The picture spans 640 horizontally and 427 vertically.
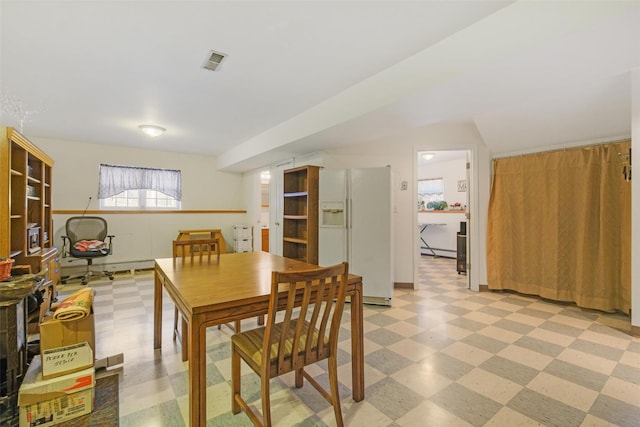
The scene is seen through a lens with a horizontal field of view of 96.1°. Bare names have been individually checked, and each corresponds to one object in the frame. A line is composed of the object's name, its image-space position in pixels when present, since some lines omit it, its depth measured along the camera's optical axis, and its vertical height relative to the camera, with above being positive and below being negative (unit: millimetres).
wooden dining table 1253 -418
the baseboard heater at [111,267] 4879 -984
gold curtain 3055 -167
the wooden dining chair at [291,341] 1324 -680
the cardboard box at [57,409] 1488 -1061
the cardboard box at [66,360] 1556 -823
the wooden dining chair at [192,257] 2410 -389
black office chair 4484 -466
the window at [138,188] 5377 +487
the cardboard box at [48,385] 1475 -920
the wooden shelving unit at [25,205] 2402 +81
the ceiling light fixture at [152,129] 4047 +1185
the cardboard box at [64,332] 1584 -684
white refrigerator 3537 -158
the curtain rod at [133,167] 5349 +887
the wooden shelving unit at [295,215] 4279 -37
